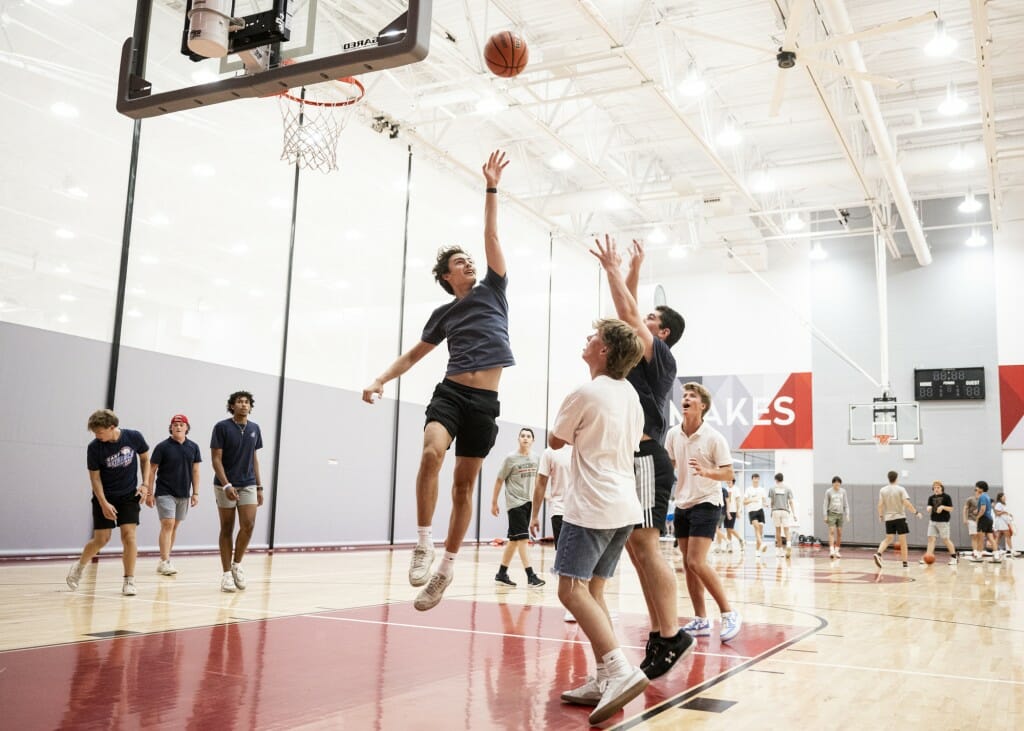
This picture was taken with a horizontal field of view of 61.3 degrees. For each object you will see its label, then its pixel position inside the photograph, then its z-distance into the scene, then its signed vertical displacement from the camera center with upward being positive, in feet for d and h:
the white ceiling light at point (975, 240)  65.98 +19.64
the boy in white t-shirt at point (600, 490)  11.92 -0.06
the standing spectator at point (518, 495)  29.71 -0.45
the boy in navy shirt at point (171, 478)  29.30 -0.25
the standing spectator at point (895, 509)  47.19 -0.74
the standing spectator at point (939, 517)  50.24 -1.19
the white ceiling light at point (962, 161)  50.11 +19.41
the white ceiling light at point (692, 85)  40.63 +18.84
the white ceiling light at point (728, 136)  47.44 +19.33
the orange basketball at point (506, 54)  22.25 +10.99
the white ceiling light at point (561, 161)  49.73 +18.50
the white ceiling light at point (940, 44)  35.27 +18.53
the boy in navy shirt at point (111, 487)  23.45 -0.50
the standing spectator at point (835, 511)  53.83 -1.11
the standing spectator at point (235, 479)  24.93 -0.20
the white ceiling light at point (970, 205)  61.36 +20.76
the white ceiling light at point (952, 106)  44.60 +20.07
